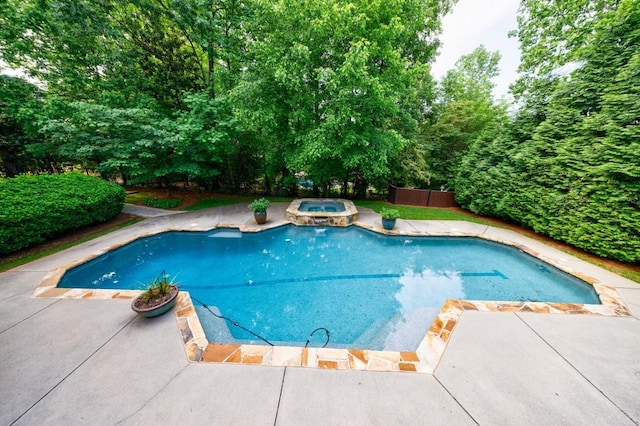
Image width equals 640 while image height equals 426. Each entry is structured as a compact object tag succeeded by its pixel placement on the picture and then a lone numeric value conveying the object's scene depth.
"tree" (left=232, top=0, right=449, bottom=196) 6.50
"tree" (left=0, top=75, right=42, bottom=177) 6.98
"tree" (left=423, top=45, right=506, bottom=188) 10.66
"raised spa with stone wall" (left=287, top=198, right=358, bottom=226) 7.63
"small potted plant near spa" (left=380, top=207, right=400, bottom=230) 6.89
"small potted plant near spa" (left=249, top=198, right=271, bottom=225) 7.20
